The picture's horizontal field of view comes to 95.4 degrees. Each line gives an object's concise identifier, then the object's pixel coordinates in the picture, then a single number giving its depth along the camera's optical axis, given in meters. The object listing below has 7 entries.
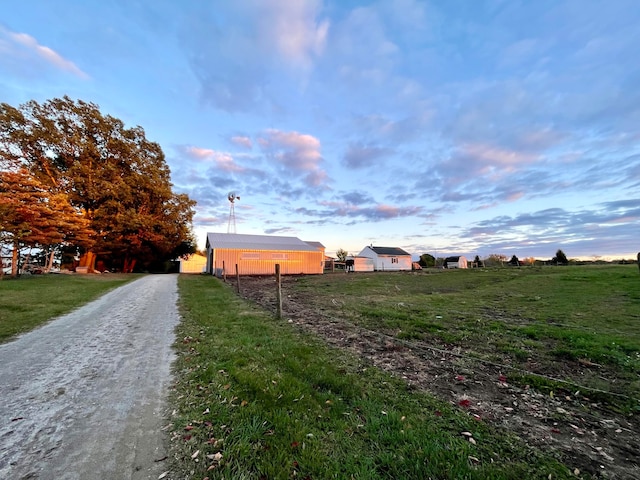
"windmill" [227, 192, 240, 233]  41.47
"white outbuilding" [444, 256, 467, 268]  60.25
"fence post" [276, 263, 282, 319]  8.20
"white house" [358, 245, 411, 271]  46.34
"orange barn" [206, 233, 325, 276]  30.05
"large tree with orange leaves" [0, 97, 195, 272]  25.05
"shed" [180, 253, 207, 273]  41.64
